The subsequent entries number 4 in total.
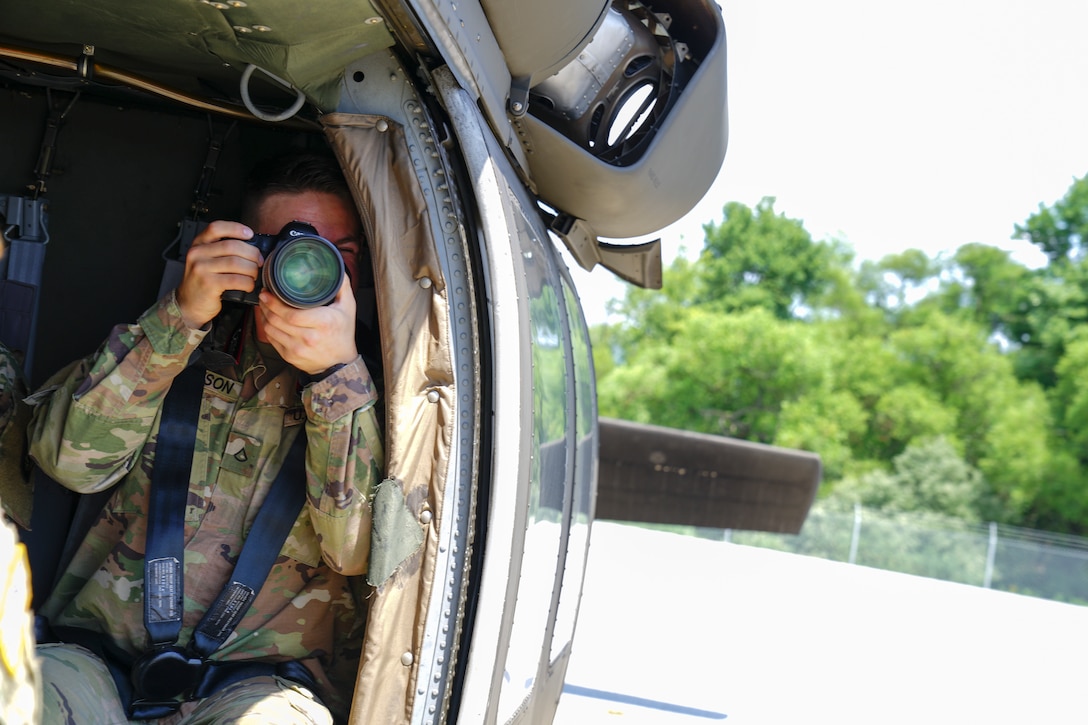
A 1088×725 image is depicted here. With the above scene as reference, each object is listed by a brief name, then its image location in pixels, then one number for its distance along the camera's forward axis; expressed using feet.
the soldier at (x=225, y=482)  5.81
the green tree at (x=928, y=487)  109.29
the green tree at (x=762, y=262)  144.05
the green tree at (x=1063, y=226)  118.21
